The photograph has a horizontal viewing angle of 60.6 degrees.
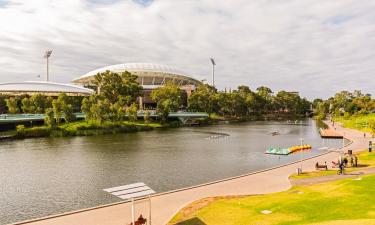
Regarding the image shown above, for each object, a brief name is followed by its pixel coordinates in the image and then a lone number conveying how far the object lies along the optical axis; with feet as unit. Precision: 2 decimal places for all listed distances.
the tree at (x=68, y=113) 333.42
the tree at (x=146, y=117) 418.92
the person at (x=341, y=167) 123.13
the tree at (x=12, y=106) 369.69
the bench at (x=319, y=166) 136.15
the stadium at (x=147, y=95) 625.82
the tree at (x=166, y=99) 439.47
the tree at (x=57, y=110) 323.37
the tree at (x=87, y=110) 349.61
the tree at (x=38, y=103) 384.27
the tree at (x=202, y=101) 552.04
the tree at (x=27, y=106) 378.94
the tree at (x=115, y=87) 416.26
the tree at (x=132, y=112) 383.24
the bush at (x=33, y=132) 288.92
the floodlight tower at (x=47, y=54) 607.78
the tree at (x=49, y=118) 312.09
